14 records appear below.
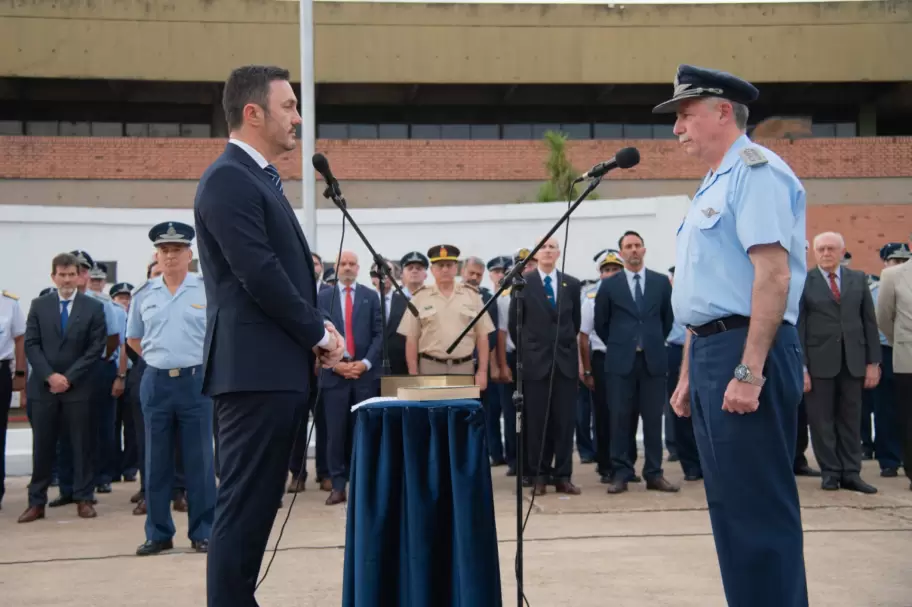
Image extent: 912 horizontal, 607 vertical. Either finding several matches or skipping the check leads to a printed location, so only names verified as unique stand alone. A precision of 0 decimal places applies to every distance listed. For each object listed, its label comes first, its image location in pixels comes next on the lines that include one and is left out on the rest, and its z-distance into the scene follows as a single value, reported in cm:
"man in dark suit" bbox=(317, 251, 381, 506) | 805
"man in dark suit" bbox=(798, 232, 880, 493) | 783
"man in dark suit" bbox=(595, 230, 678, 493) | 798
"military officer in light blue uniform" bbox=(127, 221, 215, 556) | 582
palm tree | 2103
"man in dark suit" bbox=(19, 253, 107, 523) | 737
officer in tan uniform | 754
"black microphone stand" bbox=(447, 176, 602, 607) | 365
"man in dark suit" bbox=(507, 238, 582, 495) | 802
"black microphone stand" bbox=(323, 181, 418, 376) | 428
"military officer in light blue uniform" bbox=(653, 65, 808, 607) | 303
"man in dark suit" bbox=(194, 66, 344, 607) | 309
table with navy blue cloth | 328
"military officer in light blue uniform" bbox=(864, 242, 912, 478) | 878
